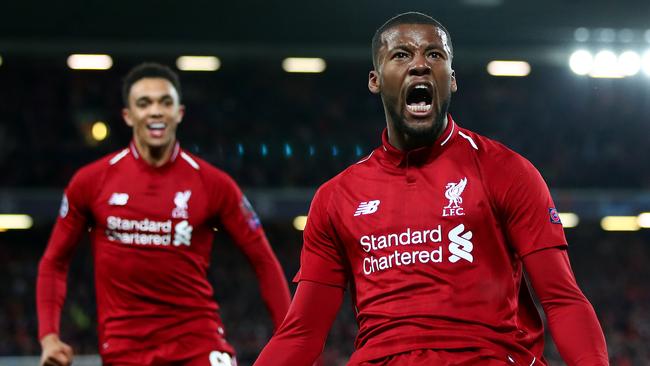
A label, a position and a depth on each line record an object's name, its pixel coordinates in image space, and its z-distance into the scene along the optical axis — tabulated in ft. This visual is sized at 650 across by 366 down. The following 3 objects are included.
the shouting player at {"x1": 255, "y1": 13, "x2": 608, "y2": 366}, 17.35
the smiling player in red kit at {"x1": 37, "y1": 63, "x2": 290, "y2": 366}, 29.89
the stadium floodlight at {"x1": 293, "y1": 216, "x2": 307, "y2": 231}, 118.95
